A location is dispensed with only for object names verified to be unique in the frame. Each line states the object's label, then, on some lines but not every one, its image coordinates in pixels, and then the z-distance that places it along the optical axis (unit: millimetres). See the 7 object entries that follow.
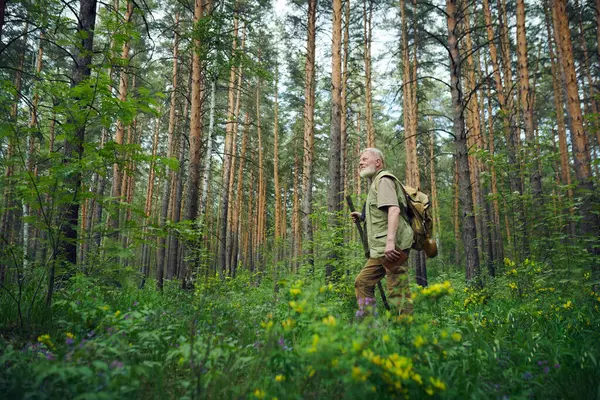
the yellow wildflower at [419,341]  1688
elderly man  3373
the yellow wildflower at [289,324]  1948
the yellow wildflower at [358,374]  1439
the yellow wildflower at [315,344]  1578
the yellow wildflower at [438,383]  1535
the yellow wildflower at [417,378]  1518
